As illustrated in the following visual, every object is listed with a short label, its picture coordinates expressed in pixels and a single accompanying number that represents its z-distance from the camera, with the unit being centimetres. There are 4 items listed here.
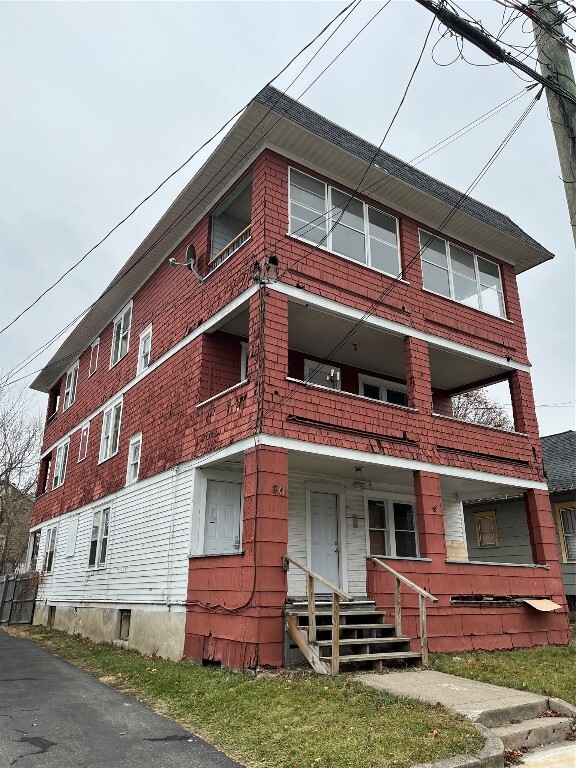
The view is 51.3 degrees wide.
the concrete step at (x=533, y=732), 607
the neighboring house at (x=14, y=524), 3659
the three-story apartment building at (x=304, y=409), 1068
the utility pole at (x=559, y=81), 671
